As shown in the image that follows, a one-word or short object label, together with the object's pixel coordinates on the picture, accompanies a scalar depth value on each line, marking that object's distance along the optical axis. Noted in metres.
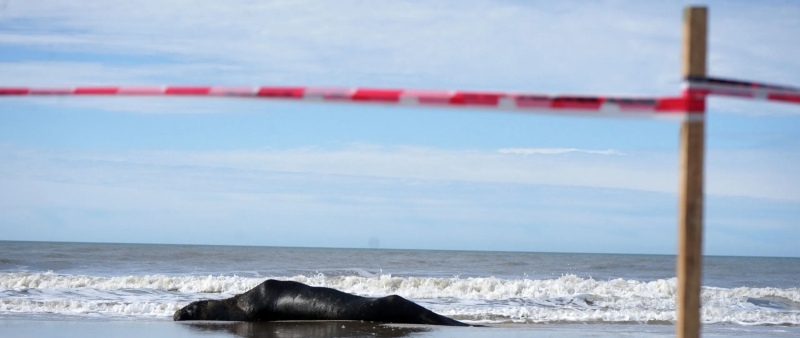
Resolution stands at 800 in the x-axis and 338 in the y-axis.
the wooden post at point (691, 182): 6.57
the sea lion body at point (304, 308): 22.95
